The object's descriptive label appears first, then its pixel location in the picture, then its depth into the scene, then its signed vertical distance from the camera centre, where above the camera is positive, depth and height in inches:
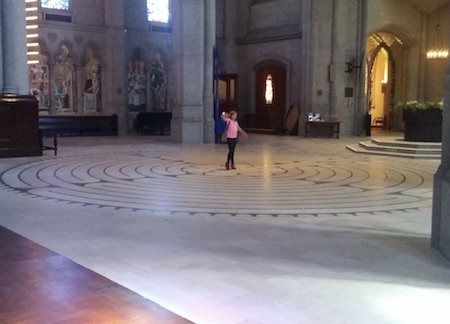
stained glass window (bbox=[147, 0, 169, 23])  973.8 +163.2
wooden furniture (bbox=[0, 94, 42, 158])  525.3 -22.4
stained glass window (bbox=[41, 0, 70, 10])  867.6 +155.6
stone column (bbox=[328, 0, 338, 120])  850.8 +59.8
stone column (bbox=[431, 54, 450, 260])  210.4 -35.8
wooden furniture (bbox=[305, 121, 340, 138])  842.2 -36.6
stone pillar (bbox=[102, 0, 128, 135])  906.7 +67.2
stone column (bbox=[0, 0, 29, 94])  530.9 +56.8
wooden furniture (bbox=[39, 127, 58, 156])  565.0 -34.6
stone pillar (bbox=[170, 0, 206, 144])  724.0 +48.9
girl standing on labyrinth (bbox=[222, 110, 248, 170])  458.3 -23.3
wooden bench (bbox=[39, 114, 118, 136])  850.1 -33.5
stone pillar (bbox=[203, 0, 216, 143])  732.7 +40.4
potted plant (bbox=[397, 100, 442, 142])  609.0 -16.1
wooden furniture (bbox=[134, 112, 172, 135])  924.6 -29.6
